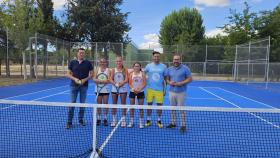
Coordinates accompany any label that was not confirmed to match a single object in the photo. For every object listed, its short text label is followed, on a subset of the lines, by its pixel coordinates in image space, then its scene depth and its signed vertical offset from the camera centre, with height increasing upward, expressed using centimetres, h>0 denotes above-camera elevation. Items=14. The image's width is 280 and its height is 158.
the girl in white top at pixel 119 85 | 516 -43
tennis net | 363 -146
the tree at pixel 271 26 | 2254 +462
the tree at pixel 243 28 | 2221 +432
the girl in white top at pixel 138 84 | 512 -42
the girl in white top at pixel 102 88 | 513 -51
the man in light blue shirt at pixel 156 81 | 509 -33
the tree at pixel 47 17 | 1896 +473
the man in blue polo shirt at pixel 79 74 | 512 -17
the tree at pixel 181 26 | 3023 +618
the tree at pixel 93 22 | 2297 +504
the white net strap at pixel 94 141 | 338 -122
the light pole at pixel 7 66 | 1522 +2
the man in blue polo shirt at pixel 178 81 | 502 -32
